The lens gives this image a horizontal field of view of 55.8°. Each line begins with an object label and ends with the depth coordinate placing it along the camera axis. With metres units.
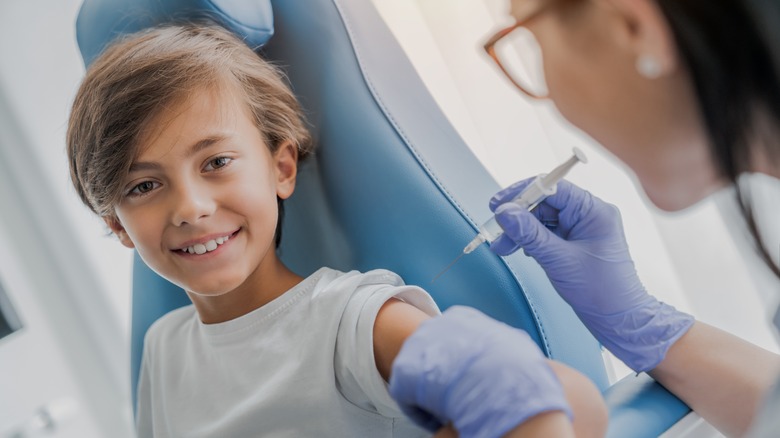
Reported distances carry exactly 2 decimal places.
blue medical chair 1.07
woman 0.67
